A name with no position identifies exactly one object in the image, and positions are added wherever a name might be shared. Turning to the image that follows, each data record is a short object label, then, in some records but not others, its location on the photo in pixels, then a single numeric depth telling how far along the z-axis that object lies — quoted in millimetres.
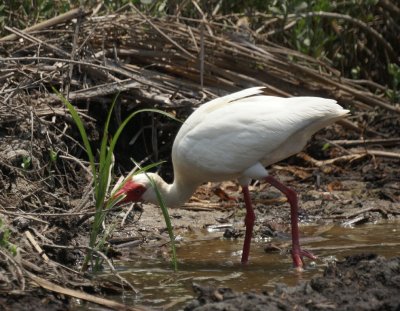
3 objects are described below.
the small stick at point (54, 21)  18625
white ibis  14359
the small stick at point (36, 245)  12078
